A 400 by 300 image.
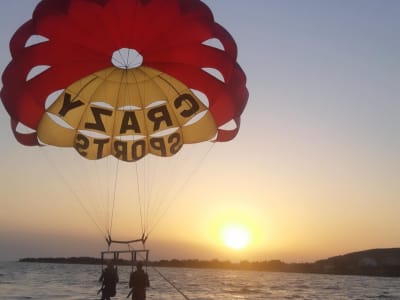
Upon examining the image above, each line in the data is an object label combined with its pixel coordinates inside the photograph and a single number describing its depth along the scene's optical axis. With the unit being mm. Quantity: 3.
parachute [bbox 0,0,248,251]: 13406
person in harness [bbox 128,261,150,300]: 13438
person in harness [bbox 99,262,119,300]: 13438
